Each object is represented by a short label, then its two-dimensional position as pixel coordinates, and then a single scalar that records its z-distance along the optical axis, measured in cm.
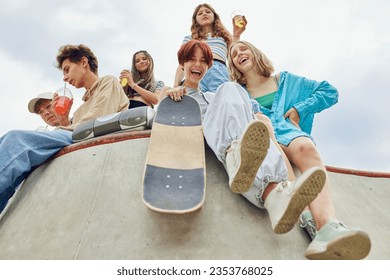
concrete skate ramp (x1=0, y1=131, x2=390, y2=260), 199
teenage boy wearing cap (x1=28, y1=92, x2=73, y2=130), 396
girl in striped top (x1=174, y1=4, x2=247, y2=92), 390
